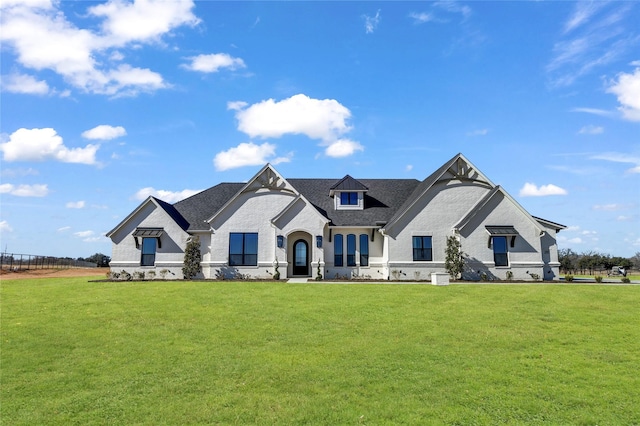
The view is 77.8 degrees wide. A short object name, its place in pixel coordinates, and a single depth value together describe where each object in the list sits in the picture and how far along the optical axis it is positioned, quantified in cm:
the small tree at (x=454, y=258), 2781
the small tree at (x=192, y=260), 2927
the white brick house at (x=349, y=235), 2866
